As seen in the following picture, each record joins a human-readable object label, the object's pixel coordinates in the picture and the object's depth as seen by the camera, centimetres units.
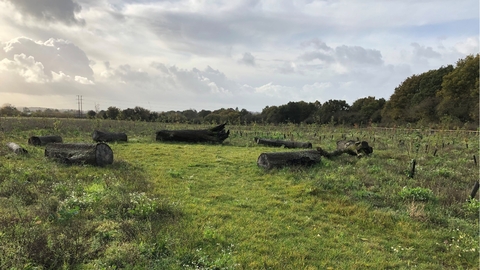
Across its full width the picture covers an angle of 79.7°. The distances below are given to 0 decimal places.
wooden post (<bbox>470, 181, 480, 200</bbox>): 655
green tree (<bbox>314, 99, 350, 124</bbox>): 5819
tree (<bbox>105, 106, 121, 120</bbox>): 4985
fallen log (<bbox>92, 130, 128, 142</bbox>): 1620
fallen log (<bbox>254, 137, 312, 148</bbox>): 1614
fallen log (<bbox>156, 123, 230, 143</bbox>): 1831
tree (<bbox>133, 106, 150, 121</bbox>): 4948
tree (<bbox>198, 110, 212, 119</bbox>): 7412
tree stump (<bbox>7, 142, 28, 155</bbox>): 1034
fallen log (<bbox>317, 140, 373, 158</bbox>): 1220
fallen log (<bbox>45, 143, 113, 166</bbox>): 922
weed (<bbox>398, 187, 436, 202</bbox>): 665
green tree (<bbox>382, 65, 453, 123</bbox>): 4206
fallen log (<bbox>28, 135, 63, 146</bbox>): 1338
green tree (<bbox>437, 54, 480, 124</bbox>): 3547
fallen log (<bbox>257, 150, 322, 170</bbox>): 957
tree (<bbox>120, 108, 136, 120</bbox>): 5142
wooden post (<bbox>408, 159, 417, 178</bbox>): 874
